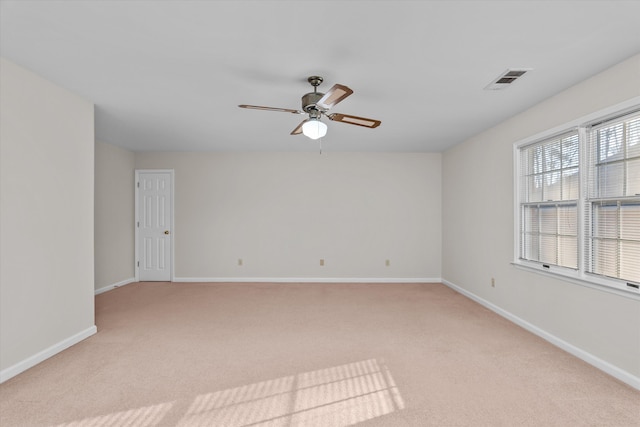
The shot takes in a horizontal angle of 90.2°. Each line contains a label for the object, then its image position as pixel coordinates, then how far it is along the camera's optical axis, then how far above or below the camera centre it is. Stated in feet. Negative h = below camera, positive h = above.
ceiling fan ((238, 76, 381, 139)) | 8.61 +2.87
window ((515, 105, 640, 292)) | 8.08 +0.43
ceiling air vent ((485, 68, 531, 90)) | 8.46 +3.83
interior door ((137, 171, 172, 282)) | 19.65 -1.57
